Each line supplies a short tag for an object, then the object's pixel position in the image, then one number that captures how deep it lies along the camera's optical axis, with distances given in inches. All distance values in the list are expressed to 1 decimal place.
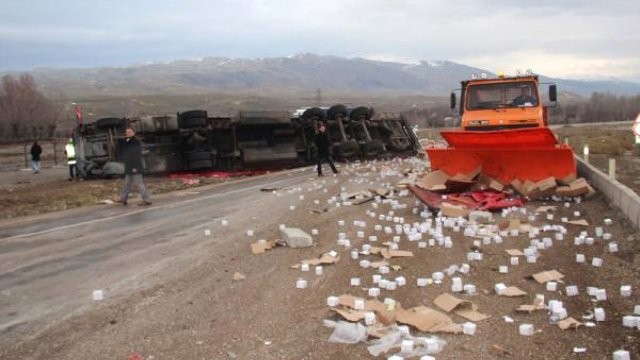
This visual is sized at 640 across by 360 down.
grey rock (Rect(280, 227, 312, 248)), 362.0
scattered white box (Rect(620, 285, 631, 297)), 254.5
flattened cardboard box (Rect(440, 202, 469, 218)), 418.3
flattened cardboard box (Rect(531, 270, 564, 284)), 276.0
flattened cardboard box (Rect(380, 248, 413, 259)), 327.9
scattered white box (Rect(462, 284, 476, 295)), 264.7
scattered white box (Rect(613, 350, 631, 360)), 189.5
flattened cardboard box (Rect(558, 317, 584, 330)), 221.3
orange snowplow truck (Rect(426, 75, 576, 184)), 502.2
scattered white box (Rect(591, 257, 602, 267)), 301.1
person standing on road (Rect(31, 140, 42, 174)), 1146.0
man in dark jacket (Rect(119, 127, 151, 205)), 609.0
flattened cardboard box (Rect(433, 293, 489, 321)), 235.3
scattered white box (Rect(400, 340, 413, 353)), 204.5
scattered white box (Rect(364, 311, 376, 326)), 228.5
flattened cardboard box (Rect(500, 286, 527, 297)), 258.8
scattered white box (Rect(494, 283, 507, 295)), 261.3
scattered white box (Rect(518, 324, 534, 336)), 217.0
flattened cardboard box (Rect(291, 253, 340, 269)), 318.3
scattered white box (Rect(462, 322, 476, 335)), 218.1
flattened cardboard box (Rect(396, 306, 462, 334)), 221.6
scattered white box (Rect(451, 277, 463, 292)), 266.4
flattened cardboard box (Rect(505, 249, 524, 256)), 324.8
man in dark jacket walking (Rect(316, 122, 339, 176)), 819.4
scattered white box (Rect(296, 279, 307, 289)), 279.4
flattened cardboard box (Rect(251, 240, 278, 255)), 354.0
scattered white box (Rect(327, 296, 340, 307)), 251.0
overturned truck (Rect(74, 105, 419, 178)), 882.8
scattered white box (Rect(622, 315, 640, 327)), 219.1
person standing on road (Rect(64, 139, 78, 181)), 914.1
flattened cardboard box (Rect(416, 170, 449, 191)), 507.2
